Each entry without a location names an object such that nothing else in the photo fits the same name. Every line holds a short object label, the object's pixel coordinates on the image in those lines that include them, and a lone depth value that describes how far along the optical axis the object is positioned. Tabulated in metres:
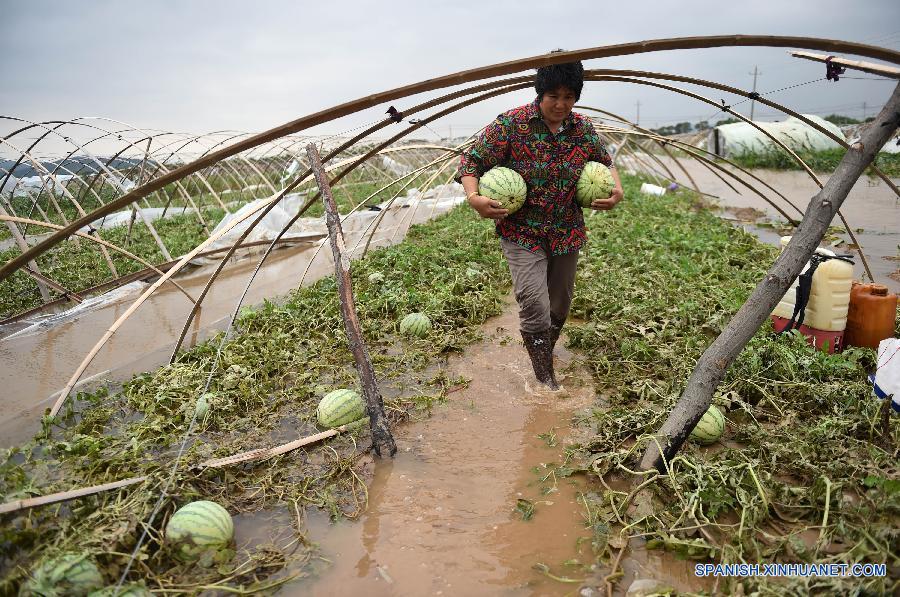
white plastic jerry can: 3.89
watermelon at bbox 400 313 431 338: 5.14
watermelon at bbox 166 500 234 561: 2.43
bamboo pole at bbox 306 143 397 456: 3.06
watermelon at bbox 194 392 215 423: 3.71
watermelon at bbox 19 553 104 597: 2.09
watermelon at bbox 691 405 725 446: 3.07
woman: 3.59
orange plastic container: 4.07
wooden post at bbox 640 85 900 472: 2.18
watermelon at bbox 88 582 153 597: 2.13
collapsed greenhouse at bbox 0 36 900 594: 2.33
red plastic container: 4.05
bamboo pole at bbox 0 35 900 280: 2.23
